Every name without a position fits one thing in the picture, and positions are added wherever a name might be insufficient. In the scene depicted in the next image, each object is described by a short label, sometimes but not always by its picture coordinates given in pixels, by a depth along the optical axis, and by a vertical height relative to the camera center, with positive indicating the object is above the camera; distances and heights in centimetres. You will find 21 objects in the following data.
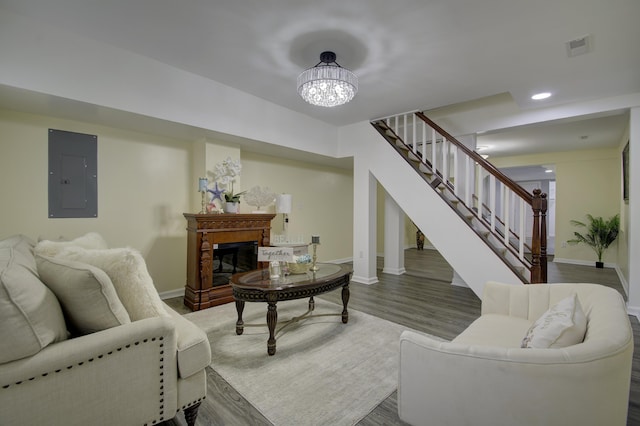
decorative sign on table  257 -38
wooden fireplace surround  343 -45
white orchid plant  381 +50
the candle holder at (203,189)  354 +28
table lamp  452 +15
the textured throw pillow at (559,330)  116 -49
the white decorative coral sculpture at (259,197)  412 +22
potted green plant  576 -41
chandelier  254 +118
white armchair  93 -60
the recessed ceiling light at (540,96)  343 +144
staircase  275 +17
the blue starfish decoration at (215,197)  372 +20
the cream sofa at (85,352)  107 -60
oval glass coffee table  233 -64
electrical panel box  300 +40
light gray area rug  172 -116
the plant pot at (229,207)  378 +7
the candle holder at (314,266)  287 -56
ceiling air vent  241 +146
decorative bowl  286 -56
